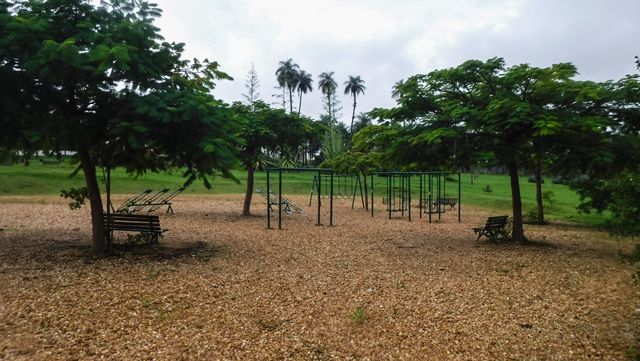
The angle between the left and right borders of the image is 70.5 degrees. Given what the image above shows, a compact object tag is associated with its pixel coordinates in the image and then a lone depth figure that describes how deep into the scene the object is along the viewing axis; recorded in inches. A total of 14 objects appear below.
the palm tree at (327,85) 2883.9
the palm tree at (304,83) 2901.1
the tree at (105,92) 307.4
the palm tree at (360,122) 3123.3
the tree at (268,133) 713.6
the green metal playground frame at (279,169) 591.4
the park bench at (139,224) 424.8
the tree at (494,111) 410.9
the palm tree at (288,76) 2856.8
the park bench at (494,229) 522.3
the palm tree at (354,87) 3029.0
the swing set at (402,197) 795.3
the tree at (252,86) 2432.3
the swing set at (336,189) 1118.8
